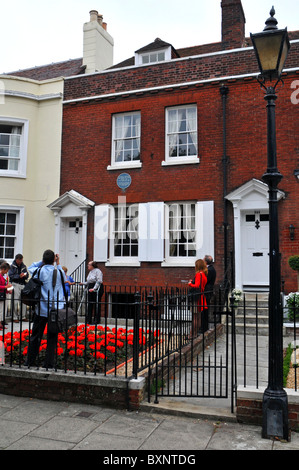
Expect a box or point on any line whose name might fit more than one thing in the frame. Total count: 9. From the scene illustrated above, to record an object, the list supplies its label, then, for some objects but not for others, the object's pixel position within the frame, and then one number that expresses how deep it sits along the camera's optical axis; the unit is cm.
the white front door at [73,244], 1512
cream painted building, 1546
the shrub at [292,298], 1047
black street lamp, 450
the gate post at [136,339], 541
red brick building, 1275
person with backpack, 620
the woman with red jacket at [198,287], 862
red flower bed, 654
